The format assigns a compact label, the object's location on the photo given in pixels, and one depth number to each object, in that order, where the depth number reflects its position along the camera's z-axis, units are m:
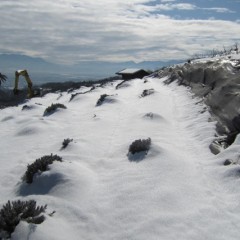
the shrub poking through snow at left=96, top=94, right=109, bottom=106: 22.27
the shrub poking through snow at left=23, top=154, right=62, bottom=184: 8.92
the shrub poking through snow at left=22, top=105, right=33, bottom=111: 24.69
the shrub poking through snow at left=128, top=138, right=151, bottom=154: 10.63
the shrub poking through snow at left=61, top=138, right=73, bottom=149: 12.06
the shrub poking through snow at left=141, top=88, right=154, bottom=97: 24.36
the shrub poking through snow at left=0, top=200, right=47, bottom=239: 6.26
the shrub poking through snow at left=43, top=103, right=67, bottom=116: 20.37
